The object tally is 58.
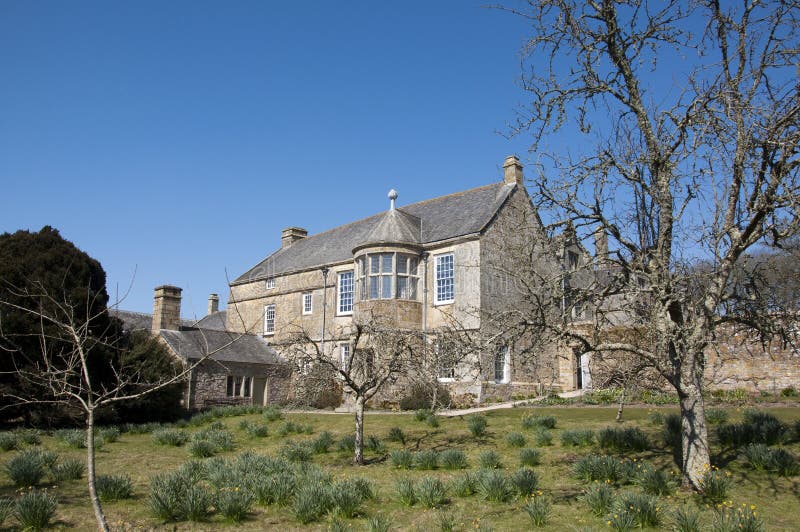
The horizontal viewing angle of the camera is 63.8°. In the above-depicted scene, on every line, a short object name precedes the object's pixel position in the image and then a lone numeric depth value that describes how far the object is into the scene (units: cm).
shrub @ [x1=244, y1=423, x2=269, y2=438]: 1927
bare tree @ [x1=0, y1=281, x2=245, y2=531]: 1984
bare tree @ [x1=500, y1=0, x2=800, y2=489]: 1045
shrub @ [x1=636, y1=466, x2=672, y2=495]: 1045
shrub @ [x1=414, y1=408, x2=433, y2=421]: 1926
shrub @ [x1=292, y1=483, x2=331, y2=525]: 1018
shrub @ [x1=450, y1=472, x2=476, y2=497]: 1130
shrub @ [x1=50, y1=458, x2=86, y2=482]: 1285
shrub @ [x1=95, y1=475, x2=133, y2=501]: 1128
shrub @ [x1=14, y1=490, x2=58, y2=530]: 951
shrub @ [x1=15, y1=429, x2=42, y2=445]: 1730
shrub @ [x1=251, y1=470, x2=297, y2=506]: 1112
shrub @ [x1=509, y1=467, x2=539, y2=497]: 1095
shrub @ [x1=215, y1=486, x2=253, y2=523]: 1020
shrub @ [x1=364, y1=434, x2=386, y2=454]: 1562
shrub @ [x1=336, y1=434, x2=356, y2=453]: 1619
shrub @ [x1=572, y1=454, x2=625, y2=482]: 1152
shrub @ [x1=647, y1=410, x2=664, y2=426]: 1555
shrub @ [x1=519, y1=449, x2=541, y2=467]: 1311
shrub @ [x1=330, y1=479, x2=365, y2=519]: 1031
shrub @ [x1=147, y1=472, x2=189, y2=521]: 1023
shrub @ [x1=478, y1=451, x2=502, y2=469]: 1312
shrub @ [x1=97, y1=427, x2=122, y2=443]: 1862
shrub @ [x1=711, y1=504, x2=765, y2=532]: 817
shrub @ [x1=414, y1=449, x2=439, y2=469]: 1367
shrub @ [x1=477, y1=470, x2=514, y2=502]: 1084
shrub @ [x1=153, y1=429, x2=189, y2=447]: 1839
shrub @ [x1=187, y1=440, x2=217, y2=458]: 1644
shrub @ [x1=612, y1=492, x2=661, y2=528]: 916
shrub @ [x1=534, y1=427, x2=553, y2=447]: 1470
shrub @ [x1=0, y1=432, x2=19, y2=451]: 1642
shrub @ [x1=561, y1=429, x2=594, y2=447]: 1417
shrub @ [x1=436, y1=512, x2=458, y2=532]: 938
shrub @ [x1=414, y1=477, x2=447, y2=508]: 1064
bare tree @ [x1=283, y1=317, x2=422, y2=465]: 1510
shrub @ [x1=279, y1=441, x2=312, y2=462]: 1534
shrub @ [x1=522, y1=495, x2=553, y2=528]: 955
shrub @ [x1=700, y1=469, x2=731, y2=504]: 990
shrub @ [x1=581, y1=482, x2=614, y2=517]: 985
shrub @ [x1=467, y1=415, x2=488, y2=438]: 1636
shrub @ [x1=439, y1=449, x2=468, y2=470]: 1346
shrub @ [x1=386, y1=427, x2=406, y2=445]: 1666
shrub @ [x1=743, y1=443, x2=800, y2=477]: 1089
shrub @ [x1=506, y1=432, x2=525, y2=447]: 1476
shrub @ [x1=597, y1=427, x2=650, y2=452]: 1327
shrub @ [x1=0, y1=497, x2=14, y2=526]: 943
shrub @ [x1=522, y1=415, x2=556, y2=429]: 1644
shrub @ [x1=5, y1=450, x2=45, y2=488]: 1222
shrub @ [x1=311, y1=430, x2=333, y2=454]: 1623
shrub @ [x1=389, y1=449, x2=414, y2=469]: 1392
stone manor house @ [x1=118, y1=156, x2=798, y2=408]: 2605
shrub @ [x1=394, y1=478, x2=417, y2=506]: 1091
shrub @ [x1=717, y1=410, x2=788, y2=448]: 1255
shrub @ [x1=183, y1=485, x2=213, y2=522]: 1020
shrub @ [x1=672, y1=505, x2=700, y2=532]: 854
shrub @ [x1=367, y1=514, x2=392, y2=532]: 917
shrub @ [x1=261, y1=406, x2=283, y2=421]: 2236
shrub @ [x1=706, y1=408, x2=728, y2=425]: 1514
